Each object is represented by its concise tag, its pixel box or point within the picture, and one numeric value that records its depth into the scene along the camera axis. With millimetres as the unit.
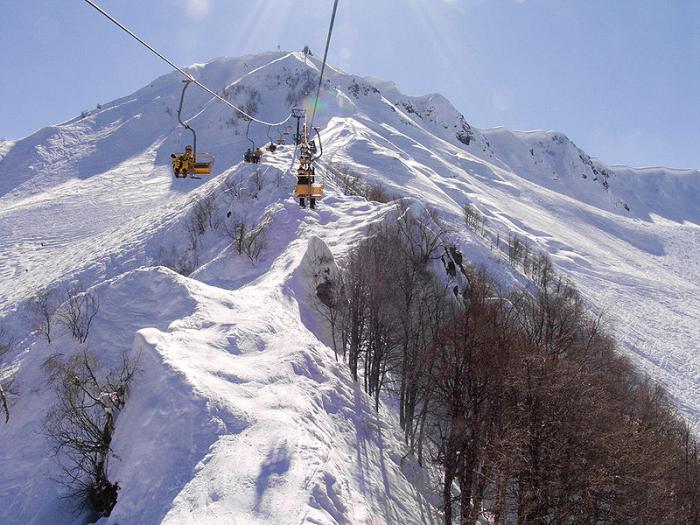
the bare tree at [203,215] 51781
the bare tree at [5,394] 17422
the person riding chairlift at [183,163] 14933
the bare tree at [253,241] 37156
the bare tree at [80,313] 20609
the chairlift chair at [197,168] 15047
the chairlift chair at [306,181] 17984
